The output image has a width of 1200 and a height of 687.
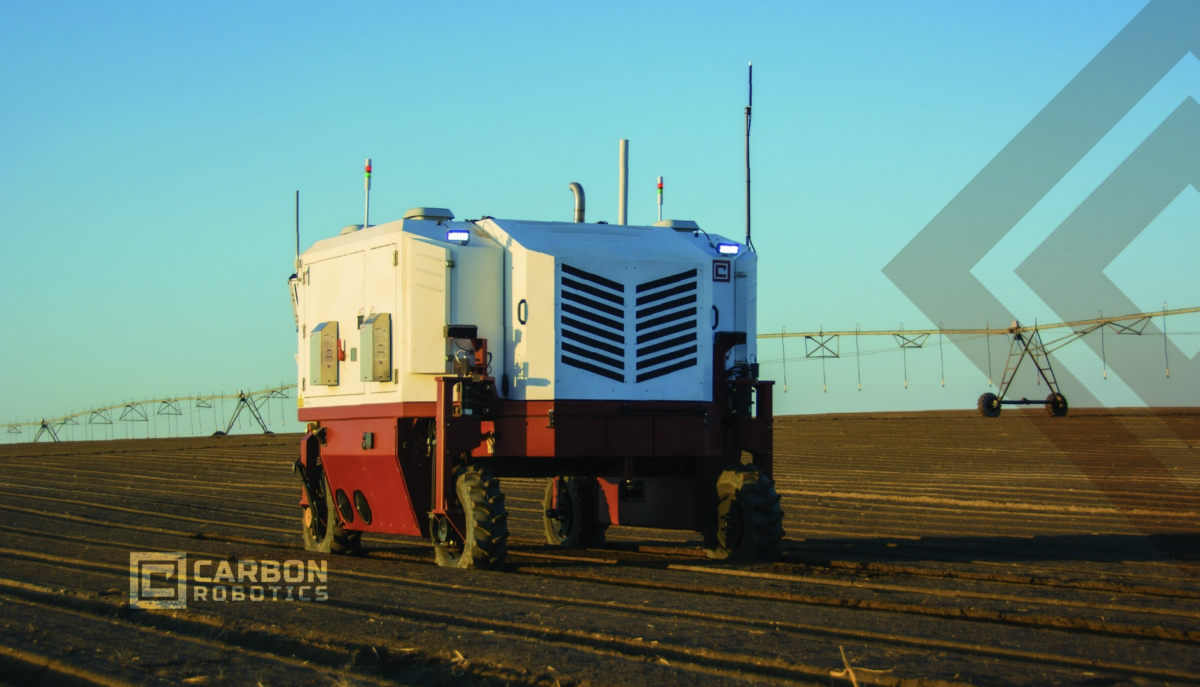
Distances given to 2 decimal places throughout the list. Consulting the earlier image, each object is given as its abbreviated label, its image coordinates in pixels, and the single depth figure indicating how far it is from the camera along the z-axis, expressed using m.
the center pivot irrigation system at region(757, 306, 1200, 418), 53.56
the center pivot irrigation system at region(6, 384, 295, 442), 101.81
